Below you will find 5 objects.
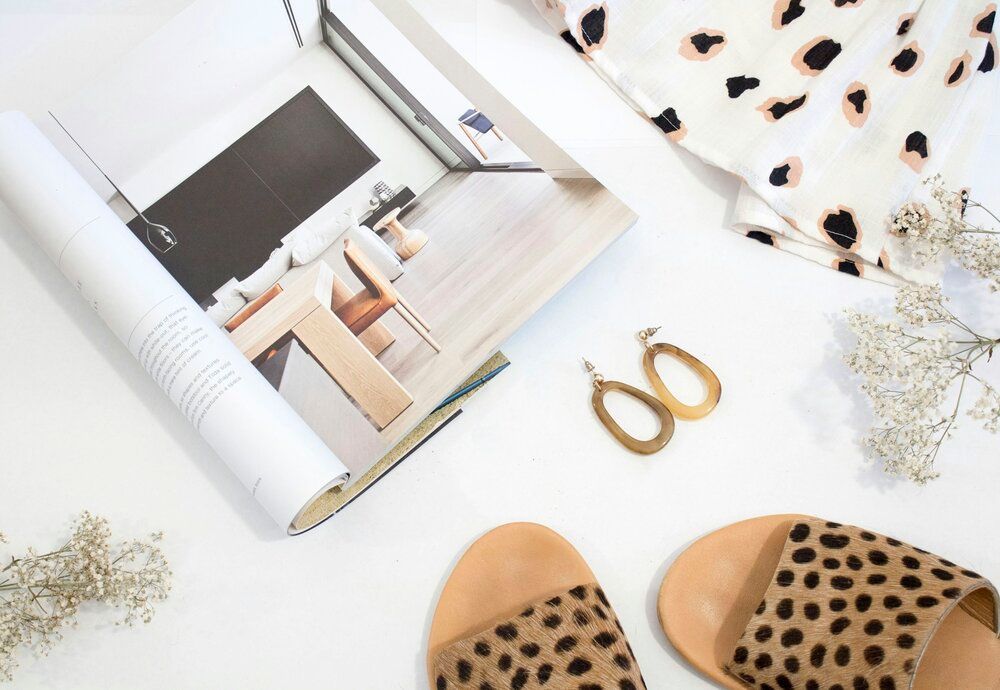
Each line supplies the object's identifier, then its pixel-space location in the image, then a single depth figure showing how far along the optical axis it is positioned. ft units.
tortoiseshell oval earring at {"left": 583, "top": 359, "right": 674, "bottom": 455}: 2.34
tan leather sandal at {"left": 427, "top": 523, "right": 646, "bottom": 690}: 2.14
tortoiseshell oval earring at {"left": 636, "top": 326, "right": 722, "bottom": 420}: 2.38
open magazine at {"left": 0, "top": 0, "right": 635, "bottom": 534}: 2.17
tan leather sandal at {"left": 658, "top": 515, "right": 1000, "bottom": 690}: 2.10
